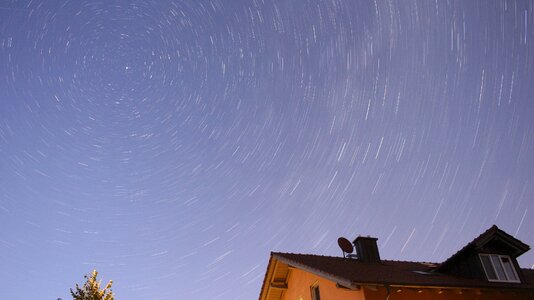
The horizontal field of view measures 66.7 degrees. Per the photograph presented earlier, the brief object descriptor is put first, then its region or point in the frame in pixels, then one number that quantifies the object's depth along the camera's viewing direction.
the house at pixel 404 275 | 14.20
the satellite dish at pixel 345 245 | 19.94
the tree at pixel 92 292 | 19.97
